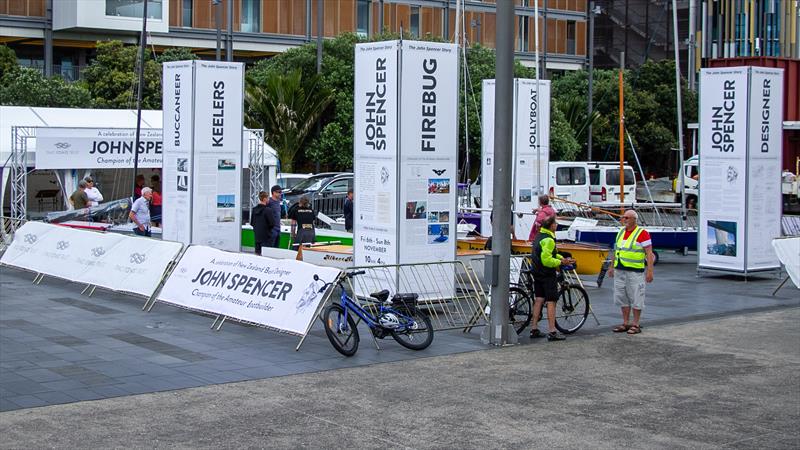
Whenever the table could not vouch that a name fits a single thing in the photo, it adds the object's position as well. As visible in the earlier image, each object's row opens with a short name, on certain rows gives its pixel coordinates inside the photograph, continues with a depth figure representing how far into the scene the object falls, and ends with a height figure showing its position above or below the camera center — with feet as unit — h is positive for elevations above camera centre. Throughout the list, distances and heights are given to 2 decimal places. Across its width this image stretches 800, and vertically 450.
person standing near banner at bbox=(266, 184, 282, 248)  70.54 -1.40
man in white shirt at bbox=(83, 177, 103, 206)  90.47 -0.01
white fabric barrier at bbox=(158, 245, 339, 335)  44.93 -4.26
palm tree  135.03 +11.20
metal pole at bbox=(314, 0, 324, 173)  143.84 +19.85
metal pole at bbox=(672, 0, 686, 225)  86.01 +7.35
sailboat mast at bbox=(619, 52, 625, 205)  110.42 +4.24
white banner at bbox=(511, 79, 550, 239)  86.28 +3.98
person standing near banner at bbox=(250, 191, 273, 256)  70.33 -1.67
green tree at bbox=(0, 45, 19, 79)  152.56 +19.47
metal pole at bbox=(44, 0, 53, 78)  173.27 +25.84
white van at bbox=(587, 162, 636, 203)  128.47 +1.71
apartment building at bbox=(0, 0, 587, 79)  174.60 +31.11
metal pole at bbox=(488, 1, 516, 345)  45.65 +0.93
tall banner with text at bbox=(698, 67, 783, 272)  67.72 +2.33
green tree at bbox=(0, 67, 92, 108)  126.72 +12.27
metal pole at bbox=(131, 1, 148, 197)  87.51 +6.15
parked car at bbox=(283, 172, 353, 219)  109.60 +0.35
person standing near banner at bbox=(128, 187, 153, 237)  74.69 -1.50
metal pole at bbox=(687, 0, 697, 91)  113.87 +19.56
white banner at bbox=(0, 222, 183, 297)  56.34 -3.68
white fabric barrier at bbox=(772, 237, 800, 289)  60.44 -2.88
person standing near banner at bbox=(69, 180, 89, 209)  89.25 -0.40
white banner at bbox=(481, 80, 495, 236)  86.94 +3.87
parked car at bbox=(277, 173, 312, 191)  116.37 +1.78
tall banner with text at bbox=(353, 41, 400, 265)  53.11 +2.19
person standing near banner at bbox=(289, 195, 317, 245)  70.38 -1.92
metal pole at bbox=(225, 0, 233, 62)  166.67 +24.64
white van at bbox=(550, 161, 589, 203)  124.47 +2.12
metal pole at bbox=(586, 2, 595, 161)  164.60 +18.99
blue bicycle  42.50 -5.17
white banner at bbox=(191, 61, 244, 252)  65.92 +2.55
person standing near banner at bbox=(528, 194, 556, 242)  54.19 -0.68
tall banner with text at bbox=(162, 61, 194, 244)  65.87 +2.82
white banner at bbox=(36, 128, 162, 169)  86.20 +3.85
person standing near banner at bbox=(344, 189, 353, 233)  83.51 -1.62
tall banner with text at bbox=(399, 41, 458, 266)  53.16 +2.32
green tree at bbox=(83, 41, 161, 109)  152.05 +17.37
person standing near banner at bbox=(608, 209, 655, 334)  47.80 -3.02
